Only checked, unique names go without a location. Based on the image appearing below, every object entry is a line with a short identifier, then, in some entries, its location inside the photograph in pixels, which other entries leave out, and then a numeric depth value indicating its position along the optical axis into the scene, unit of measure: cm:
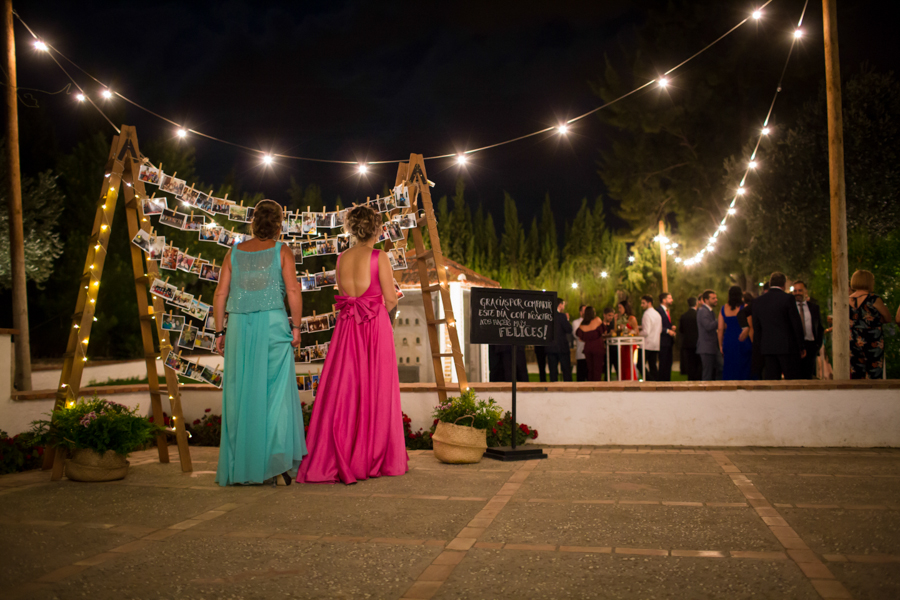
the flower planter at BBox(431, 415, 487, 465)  623
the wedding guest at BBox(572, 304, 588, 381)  1205
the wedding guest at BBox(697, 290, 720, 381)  1028
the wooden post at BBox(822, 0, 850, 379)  782
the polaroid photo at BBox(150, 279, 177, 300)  600
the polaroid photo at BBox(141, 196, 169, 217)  620
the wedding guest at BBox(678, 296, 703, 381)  1126
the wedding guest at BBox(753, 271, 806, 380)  815
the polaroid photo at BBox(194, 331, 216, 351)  611
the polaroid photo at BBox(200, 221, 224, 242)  636
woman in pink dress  557
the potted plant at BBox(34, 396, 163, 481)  555
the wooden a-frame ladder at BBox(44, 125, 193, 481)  600
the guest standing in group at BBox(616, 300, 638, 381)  1184
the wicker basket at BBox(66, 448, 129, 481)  555
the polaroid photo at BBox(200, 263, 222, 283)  617
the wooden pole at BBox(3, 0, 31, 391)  1027
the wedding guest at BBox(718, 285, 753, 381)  970
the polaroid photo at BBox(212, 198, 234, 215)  648
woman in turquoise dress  531
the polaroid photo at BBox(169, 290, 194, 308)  607
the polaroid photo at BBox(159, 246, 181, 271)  607
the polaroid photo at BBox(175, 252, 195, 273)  618
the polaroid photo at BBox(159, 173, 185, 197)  623
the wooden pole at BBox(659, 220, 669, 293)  2481
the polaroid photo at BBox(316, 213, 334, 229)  680
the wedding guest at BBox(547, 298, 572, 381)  1169
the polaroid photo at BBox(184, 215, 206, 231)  632
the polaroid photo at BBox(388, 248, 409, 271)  664
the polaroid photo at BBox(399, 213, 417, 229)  676
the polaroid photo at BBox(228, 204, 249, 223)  654
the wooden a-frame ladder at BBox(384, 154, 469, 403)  685
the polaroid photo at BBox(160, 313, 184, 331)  598
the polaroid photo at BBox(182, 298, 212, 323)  612
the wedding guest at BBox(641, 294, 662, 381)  1147
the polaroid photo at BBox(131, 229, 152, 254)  600
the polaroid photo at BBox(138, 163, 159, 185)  620
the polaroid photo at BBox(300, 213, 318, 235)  671
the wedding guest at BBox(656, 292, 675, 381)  1138
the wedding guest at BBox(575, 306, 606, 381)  1097
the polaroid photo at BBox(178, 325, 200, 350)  604
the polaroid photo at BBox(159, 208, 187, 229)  616
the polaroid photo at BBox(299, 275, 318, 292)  662
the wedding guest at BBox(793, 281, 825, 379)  961
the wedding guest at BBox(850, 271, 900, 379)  810
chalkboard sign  672
